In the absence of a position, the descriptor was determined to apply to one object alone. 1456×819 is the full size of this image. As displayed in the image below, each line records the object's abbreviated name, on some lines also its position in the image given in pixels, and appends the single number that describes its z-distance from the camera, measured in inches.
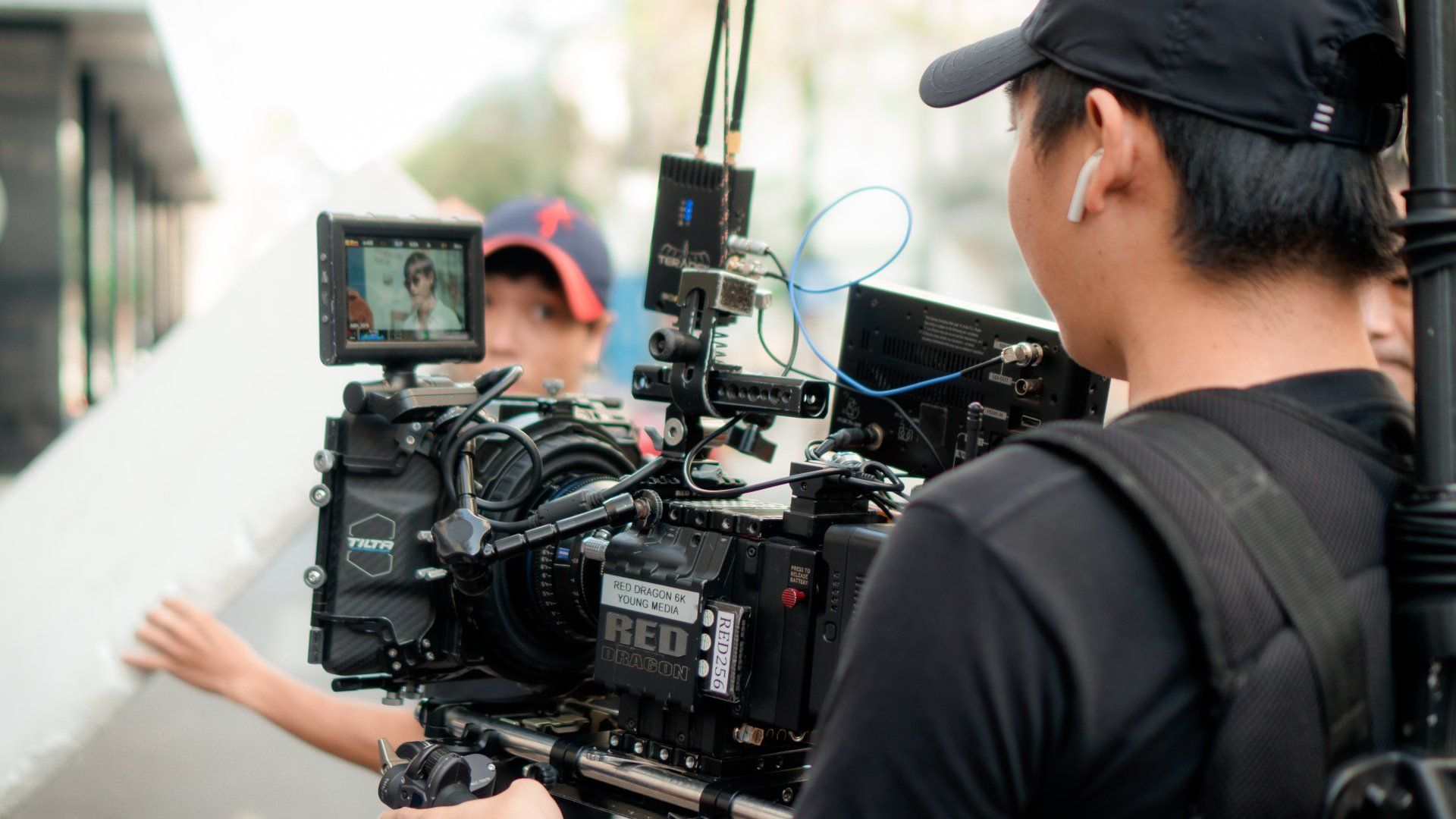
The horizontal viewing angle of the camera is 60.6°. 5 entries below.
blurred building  331.6
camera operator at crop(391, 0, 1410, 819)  38.3
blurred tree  1048.2
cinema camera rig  66.9
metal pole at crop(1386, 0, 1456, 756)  41.3
